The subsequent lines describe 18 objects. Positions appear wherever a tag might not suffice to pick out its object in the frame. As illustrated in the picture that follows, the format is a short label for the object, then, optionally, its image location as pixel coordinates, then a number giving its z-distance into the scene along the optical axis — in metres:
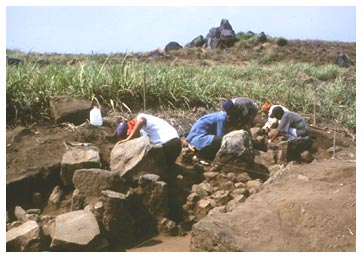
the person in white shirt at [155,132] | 5.10
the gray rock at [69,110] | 5.36
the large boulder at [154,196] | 4.25
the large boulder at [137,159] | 4.52
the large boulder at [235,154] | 5.29
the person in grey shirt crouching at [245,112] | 5.98
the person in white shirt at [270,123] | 6.69
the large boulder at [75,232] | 3.42
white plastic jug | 5.38
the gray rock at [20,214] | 3.89
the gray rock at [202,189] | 4.73
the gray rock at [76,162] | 4.42
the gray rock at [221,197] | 4.52
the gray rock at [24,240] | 3.40
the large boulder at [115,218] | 3.81
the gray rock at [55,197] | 4.30
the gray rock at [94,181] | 4.15
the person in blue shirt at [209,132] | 5.56
